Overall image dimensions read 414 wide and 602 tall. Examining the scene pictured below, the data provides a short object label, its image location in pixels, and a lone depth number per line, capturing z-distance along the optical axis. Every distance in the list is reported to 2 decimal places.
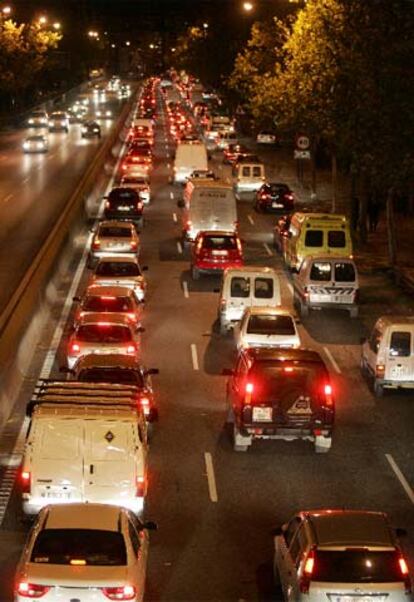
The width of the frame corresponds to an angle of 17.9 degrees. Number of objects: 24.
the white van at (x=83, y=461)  16.94
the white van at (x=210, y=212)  44.66
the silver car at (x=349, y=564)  13.32
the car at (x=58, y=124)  107.69
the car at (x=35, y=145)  86.87
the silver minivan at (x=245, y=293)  31.55
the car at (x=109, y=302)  29.55
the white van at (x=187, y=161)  66.62
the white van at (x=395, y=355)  25.53
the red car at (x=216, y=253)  39.12
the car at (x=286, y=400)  21.16
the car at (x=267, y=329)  27.27
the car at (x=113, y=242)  40.22
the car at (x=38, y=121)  110.81
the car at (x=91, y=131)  99.44
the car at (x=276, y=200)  56.97
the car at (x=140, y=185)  57.97
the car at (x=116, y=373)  22.17
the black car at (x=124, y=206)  50.69
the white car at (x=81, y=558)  13.06
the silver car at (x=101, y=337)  25.91
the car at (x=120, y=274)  34.19
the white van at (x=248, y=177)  64.44
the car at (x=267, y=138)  97.06
